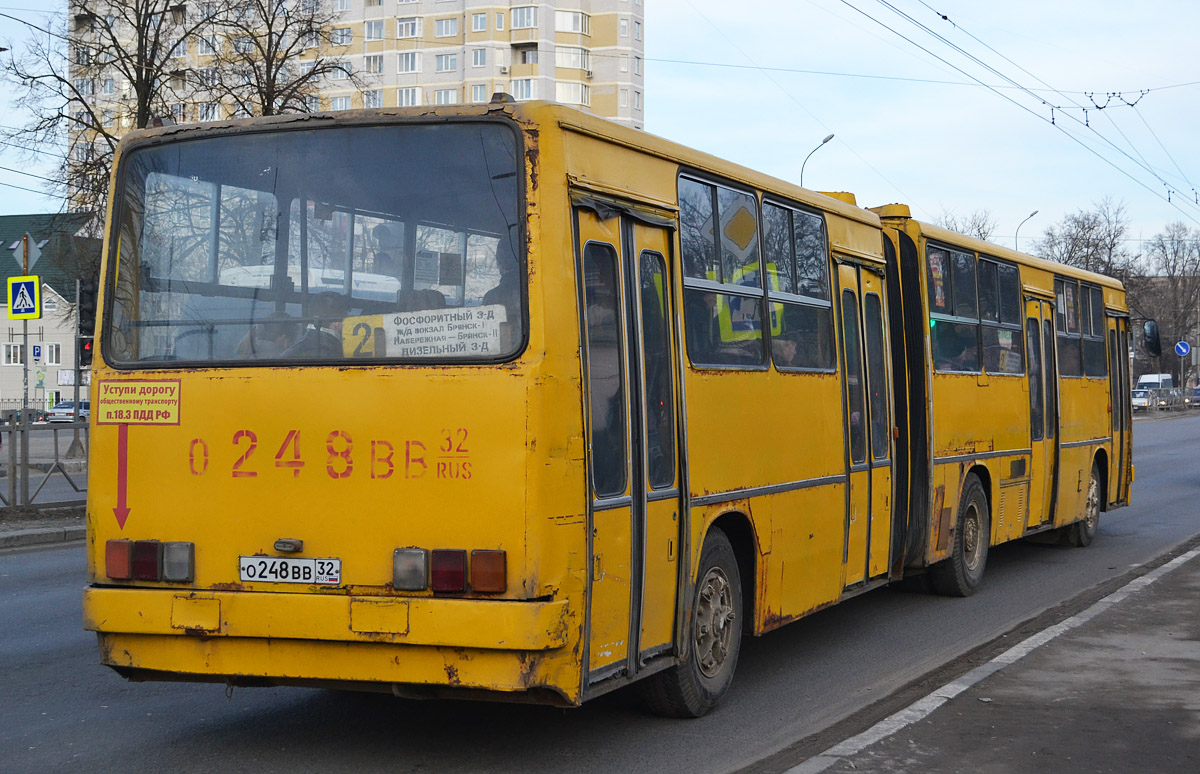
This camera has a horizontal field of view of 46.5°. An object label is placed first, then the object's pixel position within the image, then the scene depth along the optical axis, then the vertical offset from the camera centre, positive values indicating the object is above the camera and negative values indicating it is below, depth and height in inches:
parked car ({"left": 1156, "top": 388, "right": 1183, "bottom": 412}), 3334.2 +39.0
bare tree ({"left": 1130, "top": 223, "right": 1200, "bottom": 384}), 3917.3 +371.1
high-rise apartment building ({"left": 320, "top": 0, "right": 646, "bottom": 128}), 3572.8 +979.6
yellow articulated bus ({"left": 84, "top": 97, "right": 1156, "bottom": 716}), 229.5 +3.4
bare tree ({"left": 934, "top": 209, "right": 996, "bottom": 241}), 2975.4 +413.8
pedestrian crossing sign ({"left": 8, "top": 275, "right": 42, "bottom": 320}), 791.1 +80.6
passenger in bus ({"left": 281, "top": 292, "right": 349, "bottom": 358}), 243.0 +18.2
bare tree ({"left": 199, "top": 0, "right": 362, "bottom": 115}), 1435.8 +405.1
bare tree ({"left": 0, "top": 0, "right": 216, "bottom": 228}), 1337.4 +369.2
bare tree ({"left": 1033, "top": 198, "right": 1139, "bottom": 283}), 3063.5 +376.8
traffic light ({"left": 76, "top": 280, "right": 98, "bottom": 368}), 398.7 +40.4
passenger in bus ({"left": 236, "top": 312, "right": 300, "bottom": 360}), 246.1 +17.0
